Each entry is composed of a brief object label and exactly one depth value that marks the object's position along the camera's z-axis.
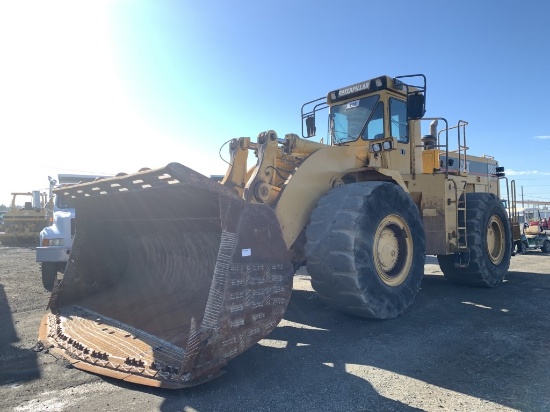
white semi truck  7.87
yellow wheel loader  3.48
